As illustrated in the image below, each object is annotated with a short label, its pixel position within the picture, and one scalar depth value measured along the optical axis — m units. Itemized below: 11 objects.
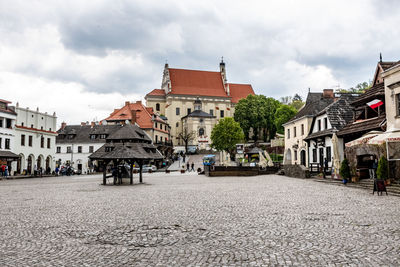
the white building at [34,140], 52.03
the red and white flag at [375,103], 23.38
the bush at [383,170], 18.75
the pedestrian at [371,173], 21.88
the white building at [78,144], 71.69
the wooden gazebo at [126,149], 26.17
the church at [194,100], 99.19
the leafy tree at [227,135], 77.94
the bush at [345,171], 22.83
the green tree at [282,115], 81.00
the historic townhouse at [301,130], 38.56
